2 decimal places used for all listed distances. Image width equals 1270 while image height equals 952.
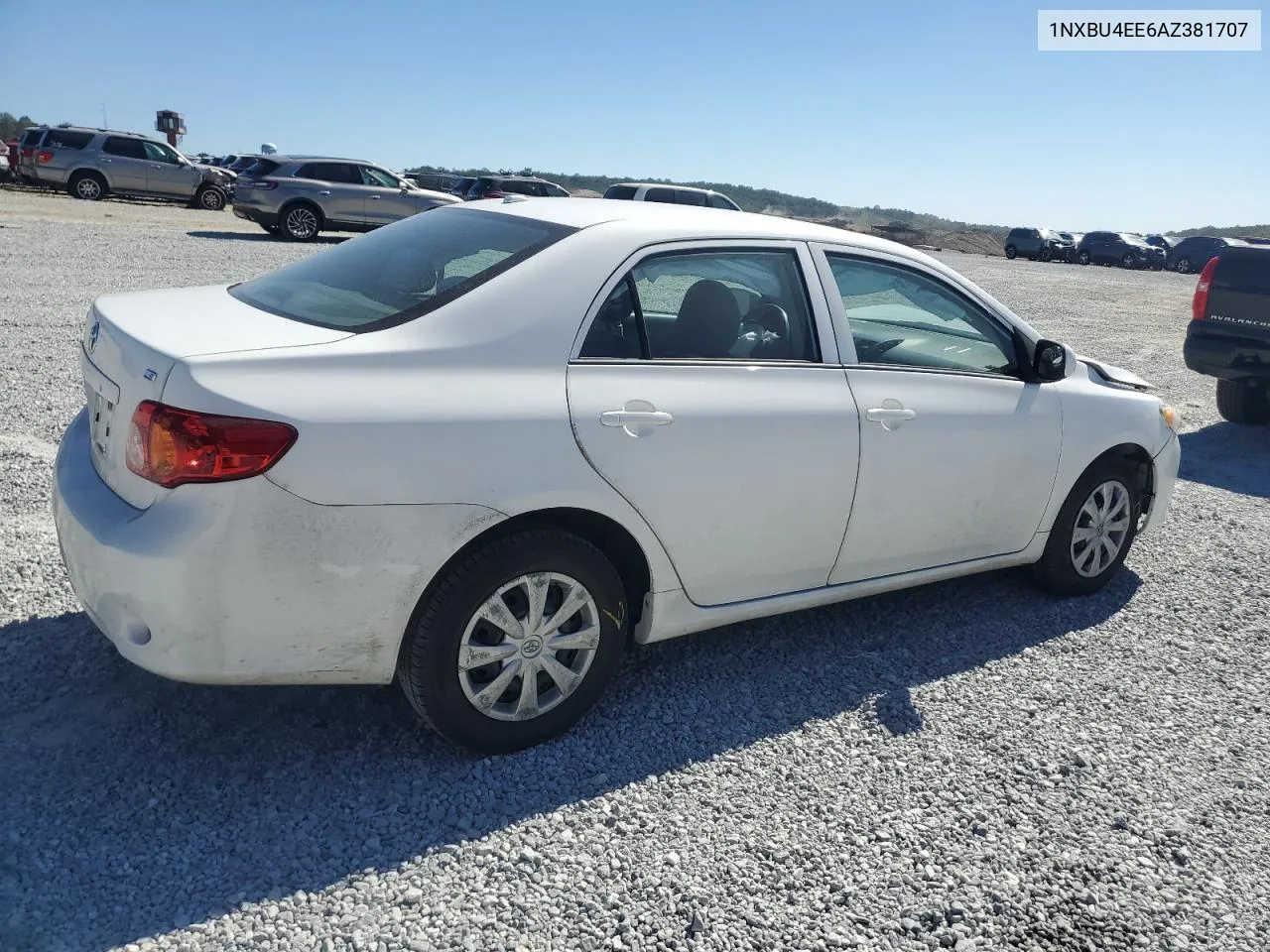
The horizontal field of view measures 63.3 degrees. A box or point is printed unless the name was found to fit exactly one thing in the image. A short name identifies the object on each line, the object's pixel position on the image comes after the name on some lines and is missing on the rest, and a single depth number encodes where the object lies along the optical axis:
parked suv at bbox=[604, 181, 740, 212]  21.95
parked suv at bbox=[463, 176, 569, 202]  24.48
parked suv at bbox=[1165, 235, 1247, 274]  46.25
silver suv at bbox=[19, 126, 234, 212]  24.55
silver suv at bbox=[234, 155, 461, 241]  19.62
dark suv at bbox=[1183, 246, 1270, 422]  8.35
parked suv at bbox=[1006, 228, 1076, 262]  44.47
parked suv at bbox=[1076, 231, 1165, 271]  46.59
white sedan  2.65
